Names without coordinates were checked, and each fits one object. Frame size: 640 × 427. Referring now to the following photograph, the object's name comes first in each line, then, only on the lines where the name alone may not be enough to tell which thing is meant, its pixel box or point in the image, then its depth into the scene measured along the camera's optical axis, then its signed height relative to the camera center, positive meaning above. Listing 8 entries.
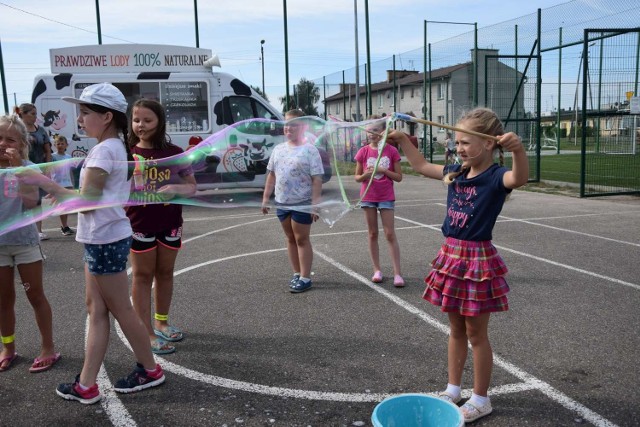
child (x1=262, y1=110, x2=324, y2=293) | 5.39 -0.41
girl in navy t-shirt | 3.21 -0.69
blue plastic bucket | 2.86 -1.43
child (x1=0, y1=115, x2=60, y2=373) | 3.92 -0.80
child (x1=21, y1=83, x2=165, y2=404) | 3.37 -0.48
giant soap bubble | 3.70 -0.21
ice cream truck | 13.27 +1.46
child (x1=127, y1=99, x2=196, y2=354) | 4.07 -0.49
